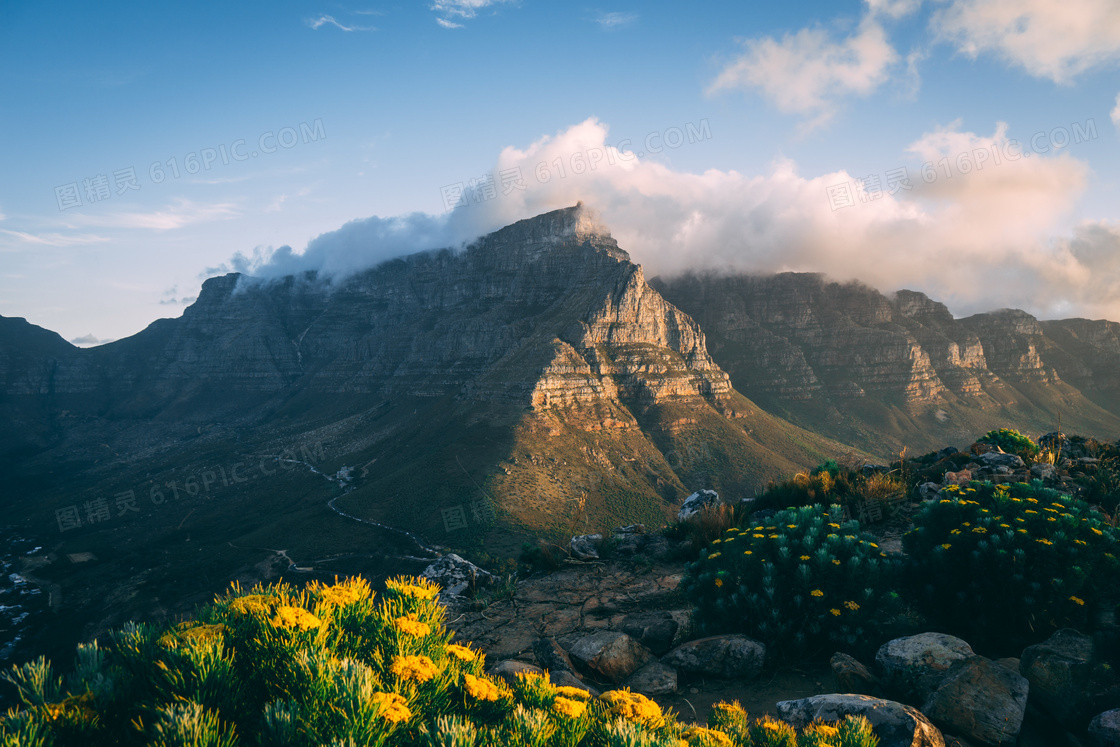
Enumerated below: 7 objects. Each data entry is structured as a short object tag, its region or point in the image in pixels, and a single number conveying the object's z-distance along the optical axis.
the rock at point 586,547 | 13.59
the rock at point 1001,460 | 12.99
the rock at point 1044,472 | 11.84
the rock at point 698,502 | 16.29
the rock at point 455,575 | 13.19
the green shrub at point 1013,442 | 14.66
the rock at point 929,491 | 12.30
